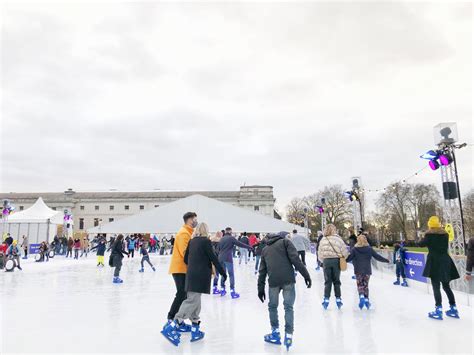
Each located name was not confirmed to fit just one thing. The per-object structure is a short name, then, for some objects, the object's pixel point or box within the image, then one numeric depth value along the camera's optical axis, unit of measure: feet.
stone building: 253.24
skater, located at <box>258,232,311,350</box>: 13.21
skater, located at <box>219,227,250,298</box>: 25.42
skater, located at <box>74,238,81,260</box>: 69.97
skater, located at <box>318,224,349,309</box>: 19.75
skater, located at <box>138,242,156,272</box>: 40.98
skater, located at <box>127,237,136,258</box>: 61.26
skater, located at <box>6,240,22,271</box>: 43.65
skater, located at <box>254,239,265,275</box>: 35.43
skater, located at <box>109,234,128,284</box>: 32.65
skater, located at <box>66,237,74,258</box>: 75.36
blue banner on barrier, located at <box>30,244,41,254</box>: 80.07
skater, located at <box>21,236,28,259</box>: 68.76
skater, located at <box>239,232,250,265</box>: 46.93
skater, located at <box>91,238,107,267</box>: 49.01
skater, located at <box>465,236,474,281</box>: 17.88
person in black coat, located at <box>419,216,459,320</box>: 16.96
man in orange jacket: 14.84
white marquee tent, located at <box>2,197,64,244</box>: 87.86
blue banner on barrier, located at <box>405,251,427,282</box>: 27.02
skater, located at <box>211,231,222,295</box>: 26.32
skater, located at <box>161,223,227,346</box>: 13.91
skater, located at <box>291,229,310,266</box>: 39.55
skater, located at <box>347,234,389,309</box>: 20.26
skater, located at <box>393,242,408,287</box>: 29.71
